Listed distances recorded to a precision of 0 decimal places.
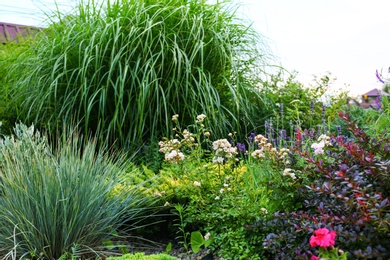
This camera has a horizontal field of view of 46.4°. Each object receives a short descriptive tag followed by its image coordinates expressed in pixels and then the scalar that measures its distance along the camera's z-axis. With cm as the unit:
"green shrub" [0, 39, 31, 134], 602
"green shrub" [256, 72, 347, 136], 561
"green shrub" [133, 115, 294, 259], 270
